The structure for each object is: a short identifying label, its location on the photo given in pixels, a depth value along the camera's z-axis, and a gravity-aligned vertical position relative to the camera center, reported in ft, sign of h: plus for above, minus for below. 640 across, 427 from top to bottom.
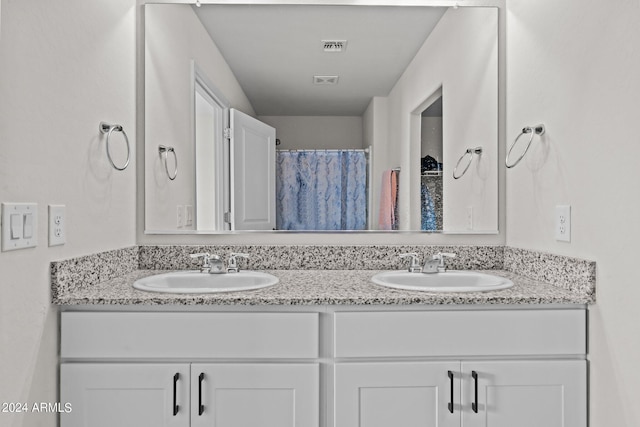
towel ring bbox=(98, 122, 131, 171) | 5.00 +0.95
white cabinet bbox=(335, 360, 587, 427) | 4.36 -1.76
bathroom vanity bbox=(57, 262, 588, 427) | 4.33 -1.43
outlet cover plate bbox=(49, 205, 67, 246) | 4.13 -0.12
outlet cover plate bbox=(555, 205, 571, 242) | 4.73 -0.11
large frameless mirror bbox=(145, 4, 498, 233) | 6.22 +1.35
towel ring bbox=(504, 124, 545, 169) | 5.28 +0.96
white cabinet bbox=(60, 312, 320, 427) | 4.32 -1.52
